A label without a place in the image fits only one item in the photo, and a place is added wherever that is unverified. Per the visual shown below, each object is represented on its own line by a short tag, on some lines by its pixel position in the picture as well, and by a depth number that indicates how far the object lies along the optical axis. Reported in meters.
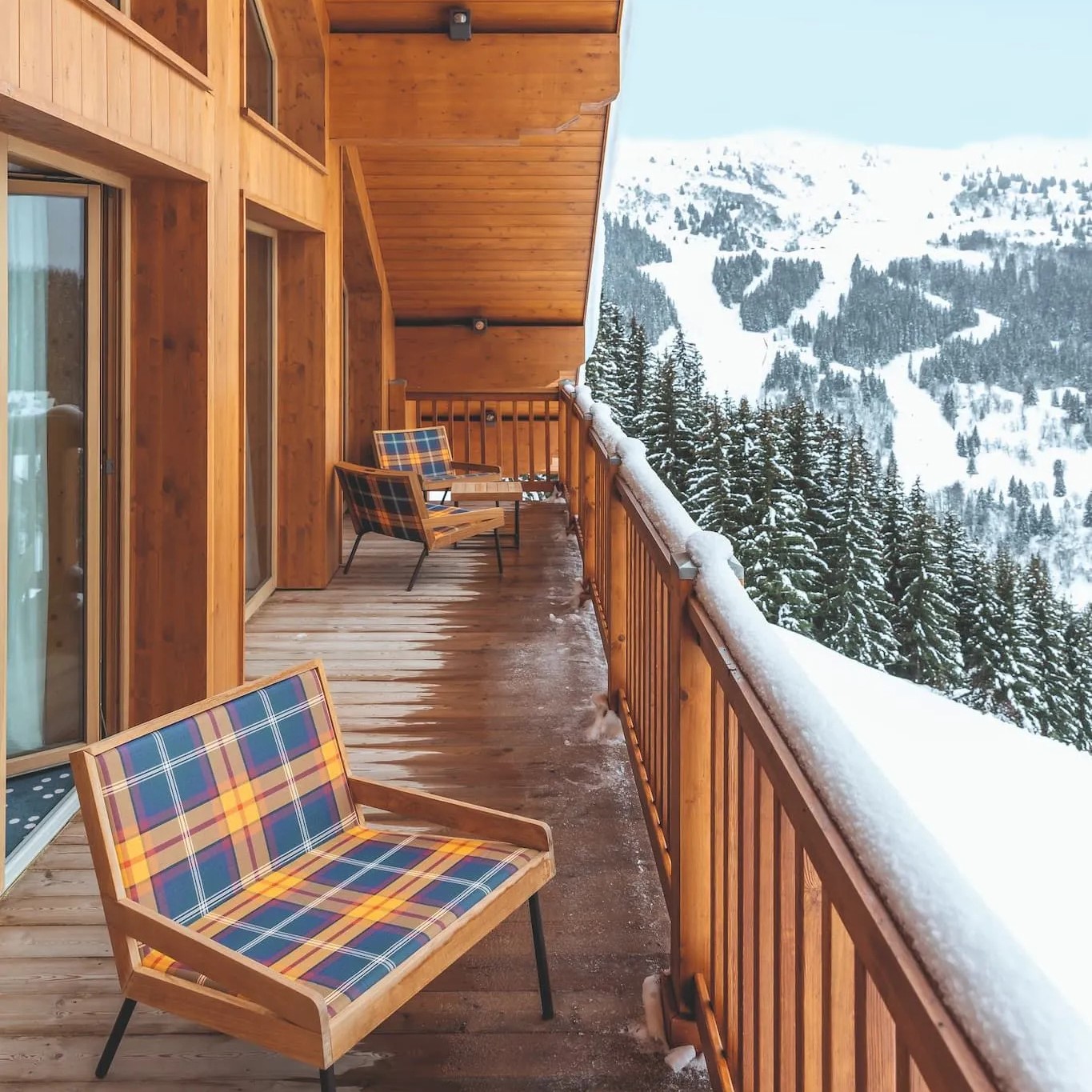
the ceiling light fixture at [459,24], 6.50
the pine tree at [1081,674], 32.25
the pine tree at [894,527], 32.56
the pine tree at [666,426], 30.09
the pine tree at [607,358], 28.91
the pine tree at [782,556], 29.25
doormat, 3.16
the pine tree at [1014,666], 31.94
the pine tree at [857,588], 29.62
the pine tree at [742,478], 30.00
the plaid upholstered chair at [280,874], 1.82
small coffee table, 7.18
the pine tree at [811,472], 31.69
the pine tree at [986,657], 31.94
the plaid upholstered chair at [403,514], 6.37
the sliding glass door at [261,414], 5.97
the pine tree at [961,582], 32.59
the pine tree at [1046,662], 32.19
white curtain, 3.22
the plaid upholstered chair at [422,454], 7.71
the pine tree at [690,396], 30.95
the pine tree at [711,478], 30.30
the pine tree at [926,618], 30.78
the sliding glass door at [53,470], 3.27
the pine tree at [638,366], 31.02
